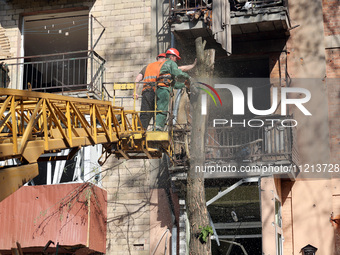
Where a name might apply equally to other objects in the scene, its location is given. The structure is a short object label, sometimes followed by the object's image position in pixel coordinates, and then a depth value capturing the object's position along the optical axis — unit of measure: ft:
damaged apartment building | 46.88
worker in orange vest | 45.06
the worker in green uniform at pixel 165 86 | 43.68
